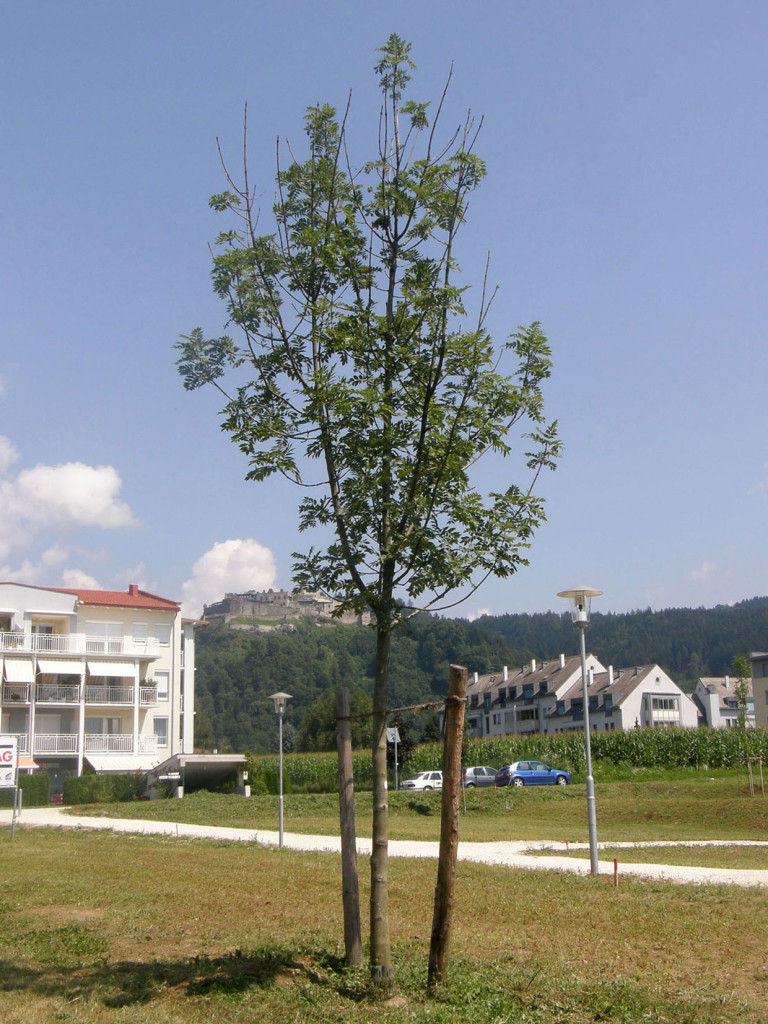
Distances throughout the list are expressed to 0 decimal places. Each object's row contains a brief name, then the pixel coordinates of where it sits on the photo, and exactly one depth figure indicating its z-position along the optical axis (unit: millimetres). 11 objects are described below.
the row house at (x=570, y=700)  88812
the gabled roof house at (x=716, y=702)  122188
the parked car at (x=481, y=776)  47438
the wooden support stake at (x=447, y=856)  6824
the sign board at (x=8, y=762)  24562
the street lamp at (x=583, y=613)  15164
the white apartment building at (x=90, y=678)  50031
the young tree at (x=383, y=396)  7289
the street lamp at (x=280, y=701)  22500
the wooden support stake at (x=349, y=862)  7359
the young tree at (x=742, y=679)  33094
